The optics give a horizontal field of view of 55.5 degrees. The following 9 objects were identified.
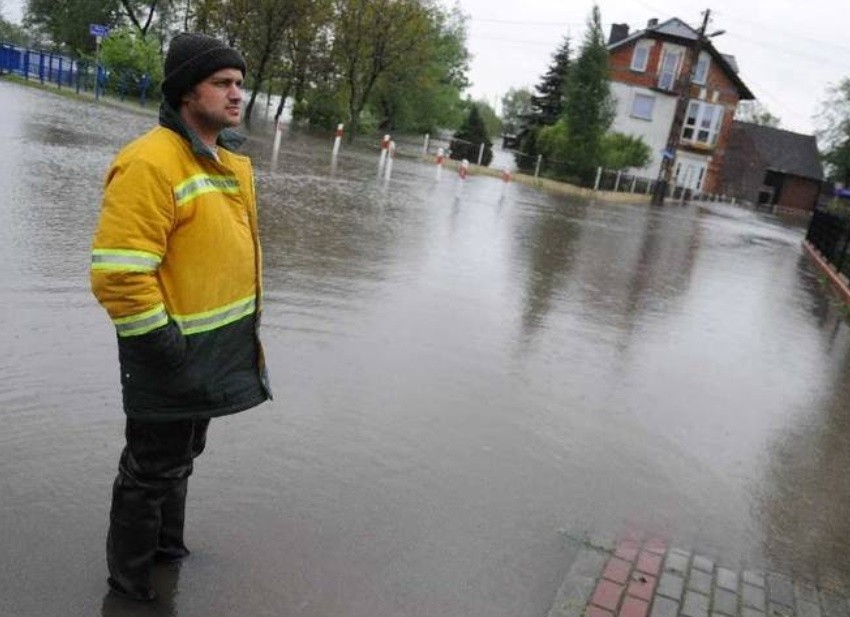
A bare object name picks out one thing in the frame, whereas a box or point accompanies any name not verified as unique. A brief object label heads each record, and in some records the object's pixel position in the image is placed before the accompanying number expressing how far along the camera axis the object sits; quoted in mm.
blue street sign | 27941
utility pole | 37078
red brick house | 50406
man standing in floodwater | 2396
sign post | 27969
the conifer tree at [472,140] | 37219
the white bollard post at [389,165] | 22491
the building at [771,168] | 61125
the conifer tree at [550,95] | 52438
